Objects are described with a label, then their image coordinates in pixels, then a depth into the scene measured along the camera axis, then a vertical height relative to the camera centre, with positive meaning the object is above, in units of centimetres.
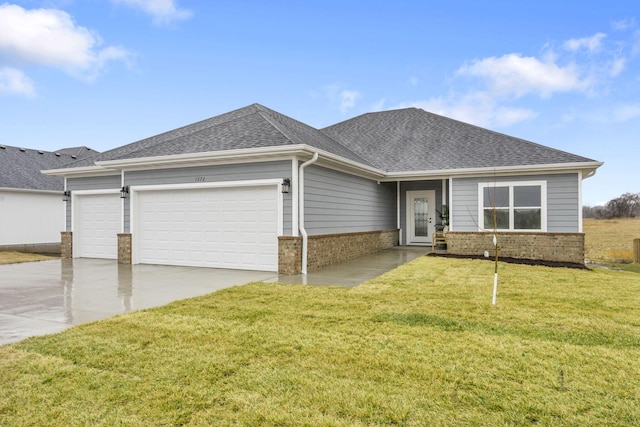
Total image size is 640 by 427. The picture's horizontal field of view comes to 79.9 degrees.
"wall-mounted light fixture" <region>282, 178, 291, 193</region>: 922 +76
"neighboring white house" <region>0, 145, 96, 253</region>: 1714 +65
